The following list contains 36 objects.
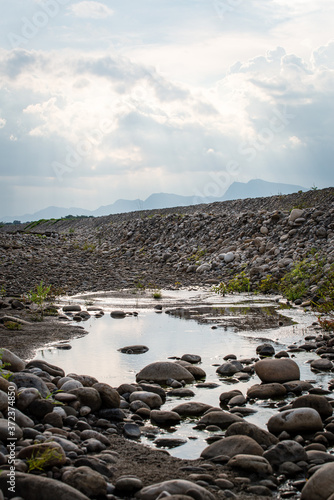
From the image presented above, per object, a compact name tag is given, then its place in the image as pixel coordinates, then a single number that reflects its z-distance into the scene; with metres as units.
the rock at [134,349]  7.43
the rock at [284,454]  3.82
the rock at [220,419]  4.58
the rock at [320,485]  3.18
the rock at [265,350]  7.19
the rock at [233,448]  3.91
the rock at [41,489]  2.98
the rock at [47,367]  5.79
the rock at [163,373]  5.97
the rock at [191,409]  4.91
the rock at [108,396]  4.93
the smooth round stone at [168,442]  4.21
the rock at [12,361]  5.53
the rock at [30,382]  4.78
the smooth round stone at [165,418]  4.74
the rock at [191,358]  6.73
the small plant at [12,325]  8.86
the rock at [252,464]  3.65
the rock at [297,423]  4.39
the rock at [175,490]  3.14
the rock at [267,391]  5.36
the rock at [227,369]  6.22
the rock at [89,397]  4.87
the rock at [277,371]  5.85
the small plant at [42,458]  3.30
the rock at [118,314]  10.54
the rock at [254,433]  4.13
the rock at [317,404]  4.72
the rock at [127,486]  3.30
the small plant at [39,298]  10.79
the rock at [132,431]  4.37
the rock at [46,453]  3.40
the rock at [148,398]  5.13
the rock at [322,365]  6.32
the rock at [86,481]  3.22
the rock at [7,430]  3.65
